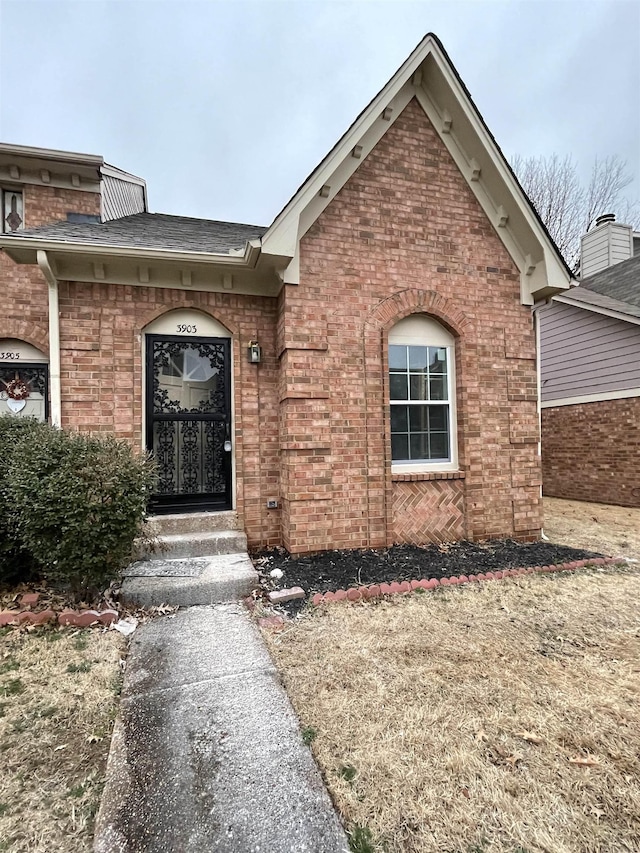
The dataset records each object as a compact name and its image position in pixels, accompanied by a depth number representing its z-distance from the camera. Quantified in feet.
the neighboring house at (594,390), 32.81
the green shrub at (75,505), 12.19
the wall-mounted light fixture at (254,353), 18.79
